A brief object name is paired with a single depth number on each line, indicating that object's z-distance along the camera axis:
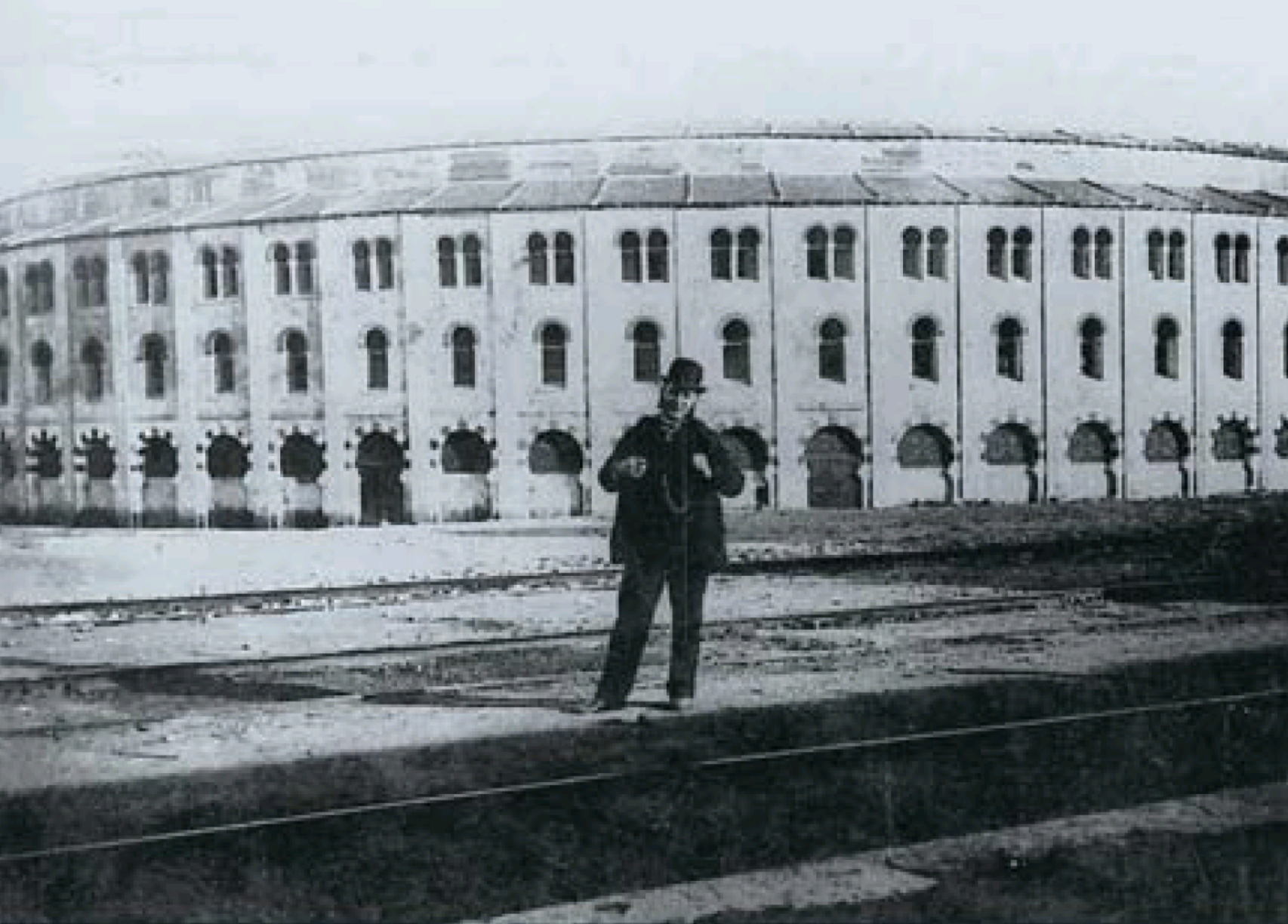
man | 9.09
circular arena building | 40.59
